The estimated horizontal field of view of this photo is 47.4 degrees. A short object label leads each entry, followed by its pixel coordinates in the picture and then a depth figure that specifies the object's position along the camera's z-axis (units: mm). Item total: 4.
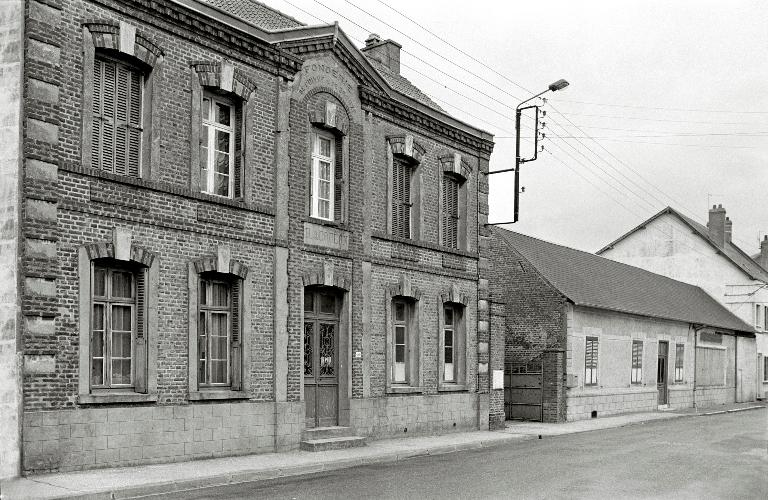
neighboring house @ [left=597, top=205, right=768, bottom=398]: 48469
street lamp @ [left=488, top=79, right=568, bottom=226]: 23250
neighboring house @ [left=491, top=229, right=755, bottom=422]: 29078
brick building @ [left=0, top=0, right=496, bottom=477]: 13211
